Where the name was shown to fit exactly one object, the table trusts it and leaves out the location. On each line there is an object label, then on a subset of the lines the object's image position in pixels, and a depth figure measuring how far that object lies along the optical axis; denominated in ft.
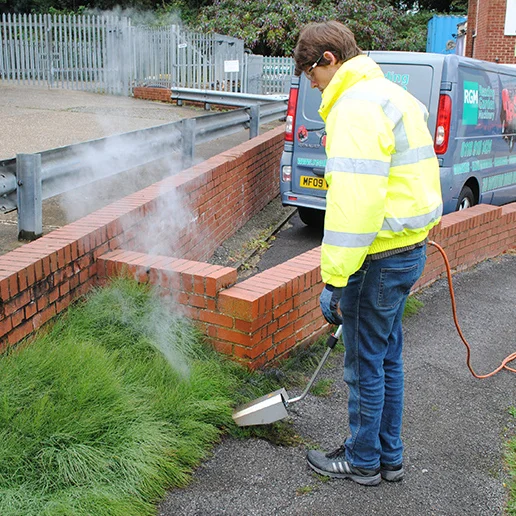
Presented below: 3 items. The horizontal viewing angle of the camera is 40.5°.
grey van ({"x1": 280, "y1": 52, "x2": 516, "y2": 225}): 22.95
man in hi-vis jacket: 8.86
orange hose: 13.99
